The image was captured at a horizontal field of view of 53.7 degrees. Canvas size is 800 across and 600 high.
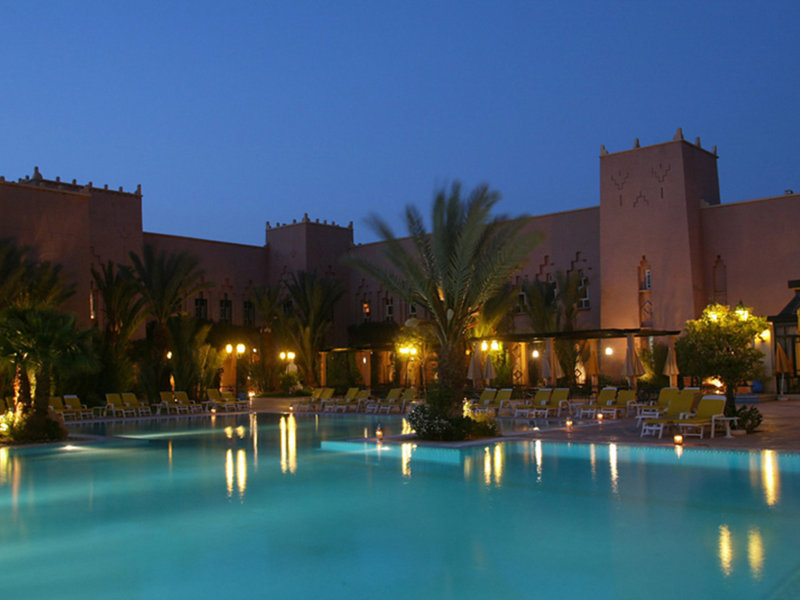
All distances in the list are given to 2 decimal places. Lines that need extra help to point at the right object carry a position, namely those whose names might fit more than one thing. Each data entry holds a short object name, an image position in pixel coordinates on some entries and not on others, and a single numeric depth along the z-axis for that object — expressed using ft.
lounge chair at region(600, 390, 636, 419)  57.71
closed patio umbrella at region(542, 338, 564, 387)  69.87
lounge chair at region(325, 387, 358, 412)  79.87
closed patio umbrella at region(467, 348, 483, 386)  70.65
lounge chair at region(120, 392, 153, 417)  78.02
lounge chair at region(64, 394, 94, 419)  73.41
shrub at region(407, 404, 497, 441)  44.75
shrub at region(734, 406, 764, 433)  43.80
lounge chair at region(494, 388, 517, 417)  66.33
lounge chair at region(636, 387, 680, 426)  48.94
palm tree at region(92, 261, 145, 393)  85.10
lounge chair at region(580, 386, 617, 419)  58.75
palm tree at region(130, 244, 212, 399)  84.69
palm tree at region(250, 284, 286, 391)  105.40
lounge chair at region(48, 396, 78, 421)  71.86
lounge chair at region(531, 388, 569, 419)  62.18
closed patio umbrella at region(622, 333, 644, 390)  63.00
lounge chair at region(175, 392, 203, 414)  82.15
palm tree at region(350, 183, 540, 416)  44.57
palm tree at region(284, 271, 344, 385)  103.14
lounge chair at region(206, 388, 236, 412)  84.64
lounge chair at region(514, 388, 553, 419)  63.00
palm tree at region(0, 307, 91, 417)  49.34
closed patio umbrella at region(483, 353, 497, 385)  70.33
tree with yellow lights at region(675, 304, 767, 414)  42.63
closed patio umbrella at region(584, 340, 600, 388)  69.87
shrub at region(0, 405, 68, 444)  51.42
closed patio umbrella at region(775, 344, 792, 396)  67.46
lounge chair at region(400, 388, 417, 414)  76.23
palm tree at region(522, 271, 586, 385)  85.20
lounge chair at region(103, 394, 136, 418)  76.23
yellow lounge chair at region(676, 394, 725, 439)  41.98
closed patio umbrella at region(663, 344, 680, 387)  60.35
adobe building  82.28
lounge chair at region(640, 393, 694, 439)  43.83
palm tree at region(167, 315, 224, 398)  86.53
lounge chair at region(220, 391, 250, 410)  86.38
